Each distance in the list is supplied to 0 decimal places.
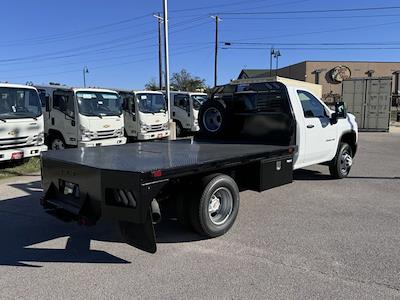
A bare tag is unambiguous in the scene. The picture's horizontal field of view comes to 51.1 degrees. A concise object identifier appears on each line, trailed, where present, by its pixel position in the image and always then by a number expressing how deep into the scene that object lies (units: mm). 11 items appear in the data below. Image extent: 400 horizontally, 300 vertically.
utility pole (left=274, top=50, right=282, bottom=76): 67375
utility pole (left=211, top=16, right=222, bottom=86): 39406
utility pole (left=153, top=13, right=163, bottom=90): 34938
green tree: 67562
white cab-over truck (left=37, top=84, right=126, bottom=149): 13188
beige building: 63688
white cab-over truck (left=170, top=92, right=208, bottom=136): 20406
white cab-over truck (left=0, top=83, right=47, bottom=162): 10672
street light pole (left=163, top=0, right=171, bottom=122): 19095
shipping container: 24578
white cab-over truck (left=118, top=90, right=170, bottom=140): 16812
